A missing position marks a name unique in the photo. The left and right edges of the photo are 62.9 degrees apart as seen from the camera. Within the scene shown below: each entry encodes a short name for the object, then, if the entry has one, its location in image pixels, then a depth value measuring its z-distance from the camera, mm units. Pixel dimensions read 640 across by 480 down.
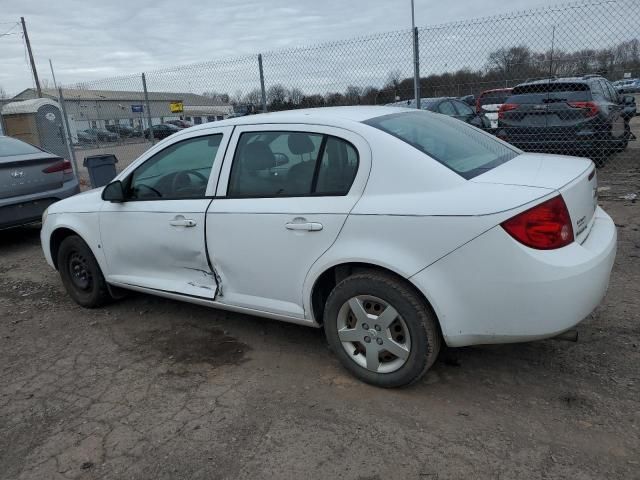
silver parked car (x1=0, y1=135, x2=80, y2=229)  6738
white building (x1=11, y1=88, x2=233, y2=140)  14288
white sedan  2574
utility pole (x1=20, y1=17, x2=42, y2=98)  27703
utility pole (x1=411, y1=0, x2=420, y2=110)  7086
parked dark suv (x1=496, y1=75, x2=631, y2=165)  7980
